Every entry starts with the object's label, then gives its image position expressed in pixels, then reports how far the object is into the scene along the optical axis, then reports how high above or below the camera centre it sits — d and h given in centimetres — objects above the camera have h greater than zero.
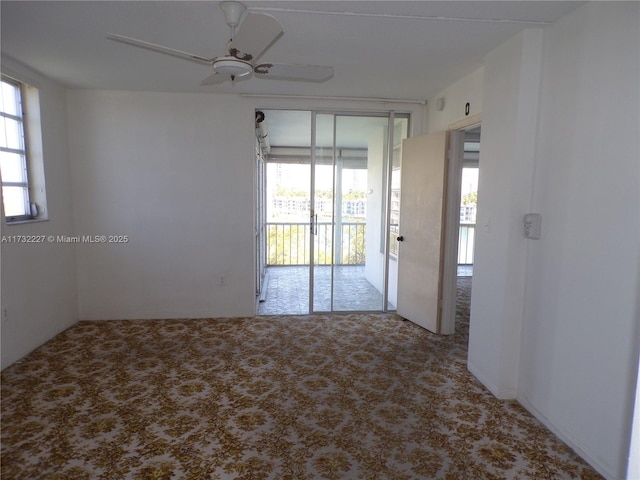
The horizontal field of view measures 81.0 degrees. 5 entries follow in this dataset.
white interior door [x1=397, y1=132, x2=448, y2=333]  388 -29
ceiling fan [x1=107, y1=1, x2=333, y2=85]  182 +83
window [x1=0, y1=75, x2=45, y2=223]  329 +41
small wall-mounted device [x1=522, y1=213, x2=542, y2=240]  249 -15
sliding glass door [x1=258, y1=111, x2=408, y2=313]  446 -7
